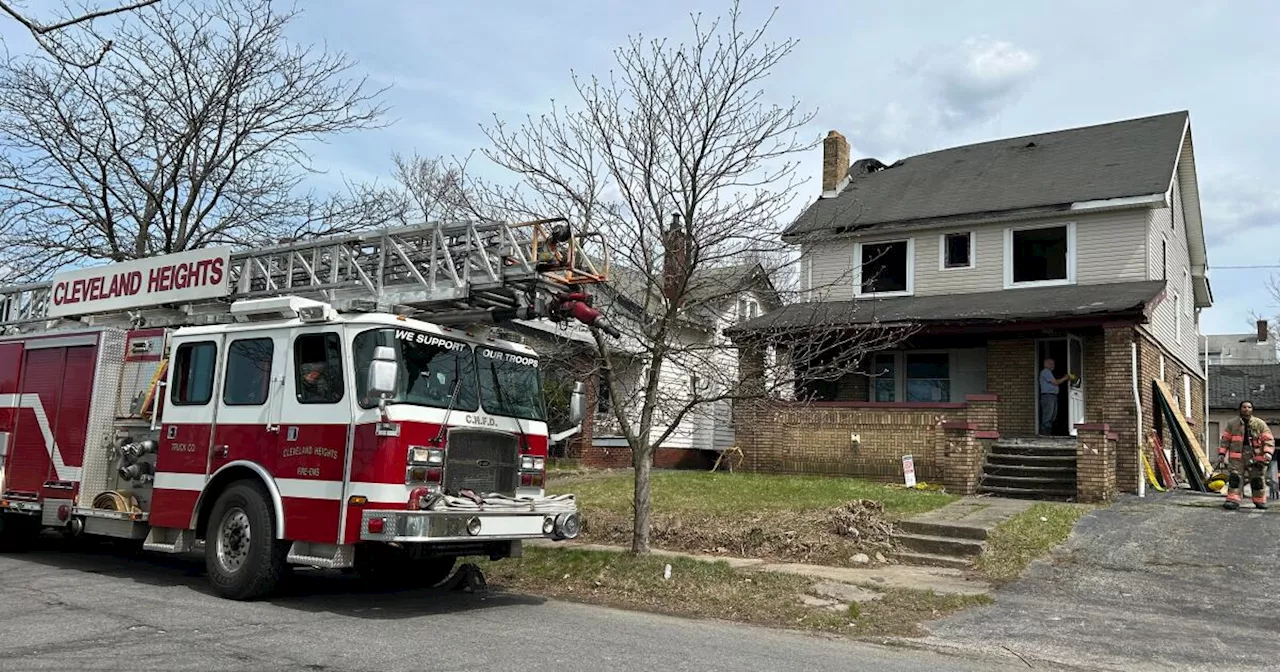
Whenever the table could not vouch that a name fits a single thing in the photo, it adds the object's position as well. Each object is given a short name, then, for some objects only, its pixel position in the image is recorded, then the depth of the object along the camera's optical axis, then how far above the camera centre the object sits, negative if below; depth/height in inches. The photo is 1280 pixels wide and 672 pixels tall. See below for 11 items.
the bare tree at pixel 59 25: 220.4 +100.9
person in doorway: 660.7 +59.9
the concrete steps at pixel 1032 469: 590.2 +5.8
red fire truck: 292.2 +13.5
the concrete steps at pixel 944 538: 397.3 -28.4
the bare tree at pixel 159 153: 588.4 +186.8
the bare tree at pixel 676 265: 365.1 +80.4
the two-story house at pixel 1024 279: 635.5 +158.3
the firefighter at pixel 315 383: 305.0 +21.2
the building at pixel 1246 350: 2201.0 +340.0
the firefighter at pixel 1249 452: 517.3 +20.2
